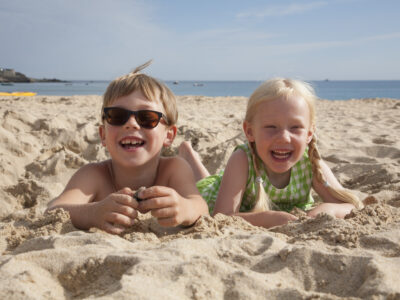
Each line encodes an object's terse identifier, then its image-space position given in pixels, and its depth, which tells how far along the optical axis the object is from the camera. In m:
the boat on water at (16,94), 13.09
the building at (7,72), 46.88
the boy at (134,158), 2.12
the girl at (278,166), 2.41
